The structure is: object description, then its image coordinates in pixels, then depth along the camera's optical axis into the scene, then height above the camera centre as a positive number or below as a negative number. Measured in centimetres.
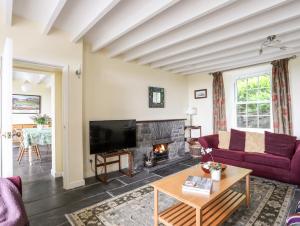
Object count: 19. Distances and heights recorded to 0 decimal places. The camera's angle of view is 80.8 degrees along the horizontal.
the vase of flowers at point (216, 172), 206 -67
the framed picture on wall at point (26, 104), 668 +62
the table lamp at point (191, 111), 509 +15
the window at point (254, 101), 411 +32
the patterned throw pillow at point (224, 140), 390 -55
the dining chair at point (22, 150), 459 -84
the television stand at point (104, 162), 317 -84
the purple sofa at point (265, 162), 283 -87
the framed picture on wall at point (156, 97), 445 +51
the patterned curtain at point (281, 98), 367 +34
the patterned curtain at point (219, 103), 464 +33
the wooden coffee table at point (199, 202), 164 -99
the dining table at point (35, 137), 417 -43
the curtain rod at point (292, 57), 364 +117
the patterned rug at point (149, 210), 196 -116
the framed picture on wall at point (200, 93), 510 +66
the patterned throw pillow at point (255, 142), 350 -56
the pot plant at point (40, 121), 469 -4
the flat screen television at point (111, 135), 310 -33
